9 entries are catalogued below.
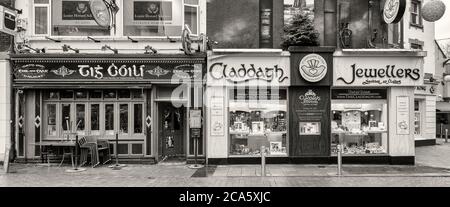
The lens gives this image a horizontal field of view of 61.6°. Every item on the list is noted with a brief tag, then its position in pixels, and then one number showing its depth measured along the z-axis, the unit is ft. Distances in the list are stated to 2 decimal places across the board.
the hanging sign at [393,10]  42.52
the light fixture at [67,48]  45.88
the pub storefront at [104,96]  46.50
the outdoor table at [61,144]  44.19
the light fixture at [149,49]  46.47
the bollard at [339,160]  38.55
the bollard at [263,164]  37.73
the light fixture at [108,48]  46.15
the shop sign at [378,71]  46.65
